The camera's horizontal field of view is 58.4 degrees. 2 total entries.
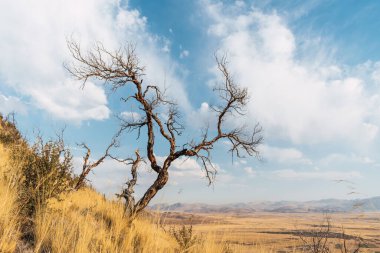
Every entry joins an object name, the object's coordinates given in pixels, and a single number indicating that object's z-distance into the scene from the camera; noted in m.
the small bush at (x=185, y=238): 8.44
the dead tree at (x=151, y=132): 11.52
